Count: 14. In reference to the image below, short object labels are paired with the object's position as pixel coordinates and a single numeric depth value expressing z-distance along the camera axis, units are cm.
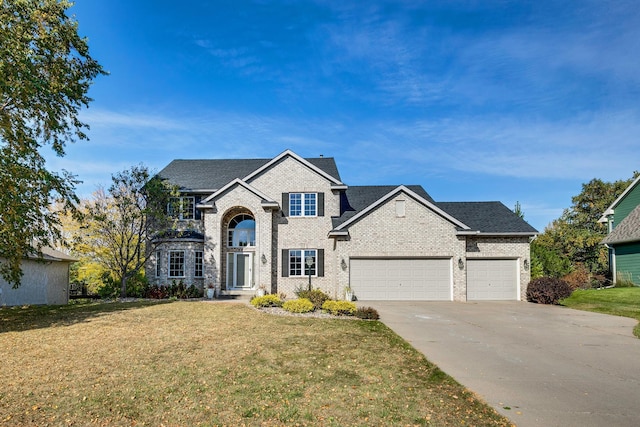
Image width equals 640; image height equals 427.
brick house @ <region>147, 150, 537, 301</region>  2130
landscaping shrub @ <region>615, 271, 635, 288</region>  2180
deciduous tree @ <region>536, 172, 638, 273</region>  3603
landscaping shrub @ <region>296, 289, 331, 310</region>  1625
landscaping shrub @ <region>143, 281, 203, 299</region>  2144
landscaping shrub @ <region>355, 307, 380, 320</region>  1410
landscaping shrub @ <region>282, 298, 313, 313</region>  1510
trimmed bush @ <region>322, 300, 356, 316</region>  1455
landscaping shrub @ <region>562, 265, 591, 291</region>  2338
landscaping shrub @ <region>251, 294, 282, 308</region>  1638
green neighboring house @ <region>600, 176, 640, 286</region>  2209
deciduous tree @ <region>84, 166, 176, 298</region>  2122
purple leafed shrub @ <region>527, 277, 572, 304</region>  1977
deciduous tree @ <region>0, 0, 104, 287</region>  1269
